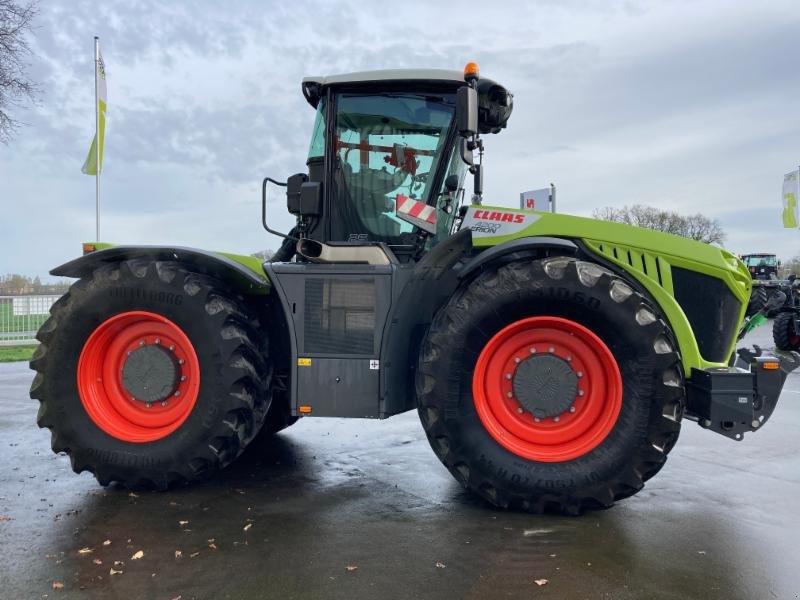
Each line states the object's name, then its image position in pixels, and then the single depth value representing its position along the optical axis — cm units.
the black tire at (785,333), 1415
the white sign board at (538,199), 730
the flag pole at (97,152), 1303
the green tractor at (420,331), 371
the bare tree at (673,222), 4969
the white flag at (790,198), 2792
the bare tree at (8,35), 1414
